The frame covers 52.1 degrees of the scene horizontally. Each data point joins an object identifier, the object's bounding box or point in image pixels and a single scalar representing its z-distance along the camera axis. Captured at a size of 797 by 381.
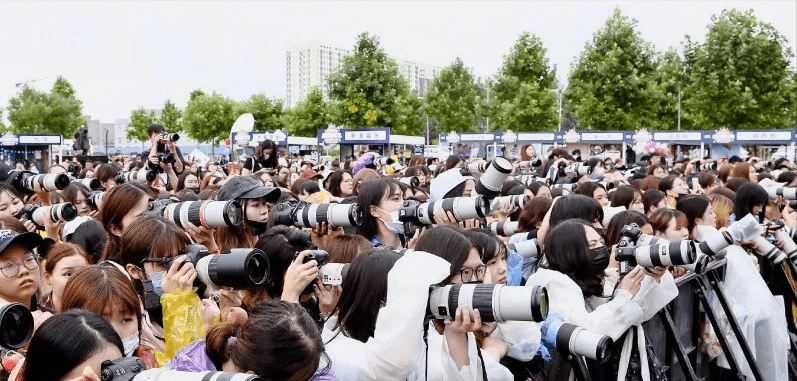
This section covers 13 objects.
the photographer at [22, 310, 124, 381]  2.64
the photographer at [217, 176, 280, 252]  5.19
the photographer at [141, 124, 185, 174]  8.71
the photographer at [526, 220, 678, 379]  4.27
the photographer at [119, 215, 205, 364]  3.57
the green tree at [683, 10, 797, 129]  35.25
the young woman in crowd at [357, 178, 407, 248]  5.58
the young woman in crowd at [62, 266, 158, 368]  3.30
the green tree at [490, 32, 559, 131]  40.22
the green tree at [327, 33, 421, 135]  40.03
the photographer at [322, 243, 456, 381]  3.00
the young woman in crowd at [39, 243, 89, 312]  4.18
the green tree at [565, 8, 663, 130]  38.09
